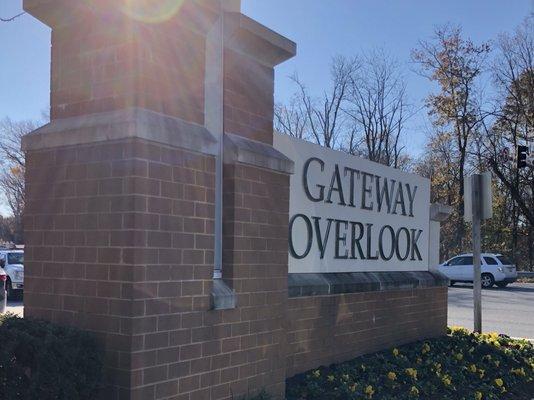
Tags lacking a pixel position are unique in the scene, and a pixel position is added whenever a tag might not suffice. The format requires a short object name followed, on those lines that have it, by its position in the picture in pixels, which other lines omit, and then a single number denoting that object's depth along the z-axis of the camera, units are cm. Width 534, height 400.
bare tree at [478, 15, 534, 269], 3856
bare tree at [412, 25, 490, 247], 4159
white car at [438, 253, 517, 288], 2588
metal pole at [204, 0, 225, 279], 467
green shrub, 339
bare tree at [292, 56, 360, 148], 4422
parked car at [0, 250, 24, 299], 1766
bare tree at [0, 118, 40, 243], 5912
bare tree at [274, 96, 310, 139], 4462
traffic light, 2241
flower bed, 571
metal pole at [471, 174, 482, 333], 999
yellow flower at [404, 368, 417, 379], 648
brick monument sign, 386
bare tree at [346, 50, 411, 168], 4412
